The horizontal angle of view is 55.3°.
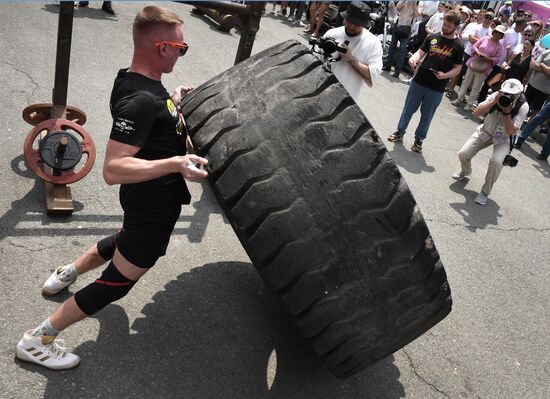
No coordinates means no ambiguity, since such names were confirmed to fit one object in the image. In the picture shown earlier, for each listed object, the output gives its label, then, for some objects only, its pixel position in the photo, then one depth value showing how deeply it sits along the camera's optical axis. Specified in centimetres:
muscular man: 230
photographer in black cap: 493
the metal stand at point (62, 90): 377
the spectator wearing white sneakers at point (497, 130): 607
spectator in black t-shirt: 723
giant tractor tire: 231
